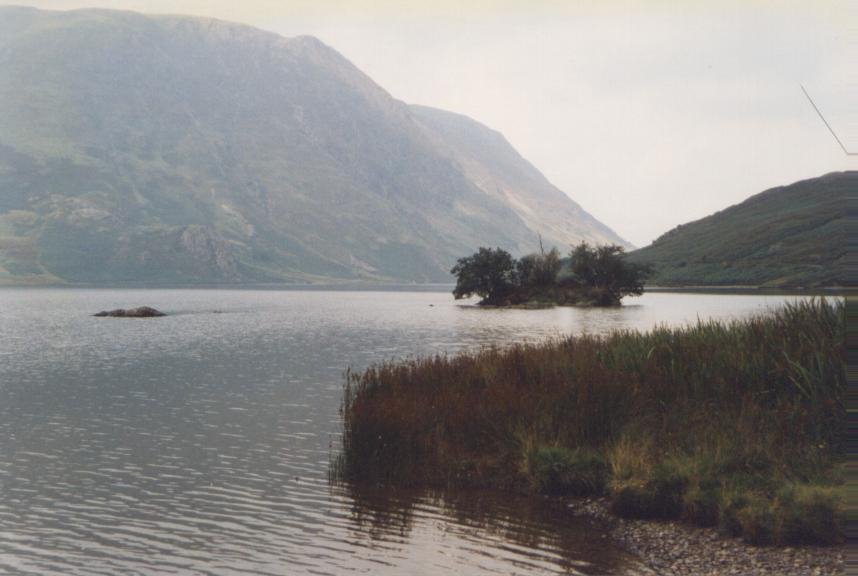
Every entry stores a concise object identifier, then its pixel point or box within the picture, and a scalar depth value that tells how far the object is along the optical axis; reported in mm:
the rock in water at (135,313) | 125375
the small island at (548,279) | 153375
